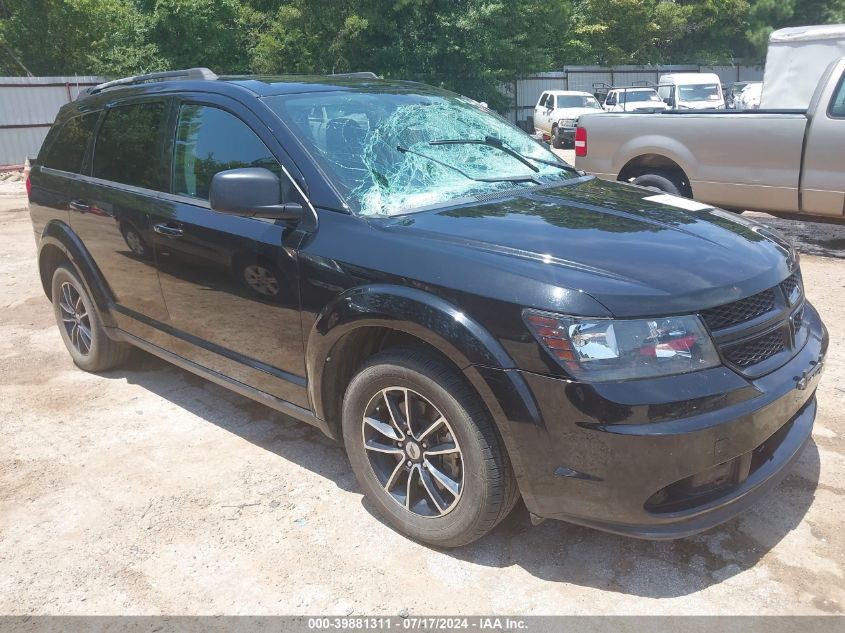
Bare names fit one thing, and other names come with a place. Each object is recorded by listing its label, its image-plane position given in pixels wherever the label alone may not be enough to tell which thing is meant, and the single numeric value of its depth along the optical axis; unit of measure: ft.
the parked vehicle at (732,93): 83.66
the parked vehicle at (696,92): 75.92
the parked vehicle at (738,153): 23.43
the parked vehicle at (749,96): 76.28
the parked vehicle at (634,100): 76.48
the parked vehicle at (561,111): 75.15
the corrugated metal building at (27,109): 63.36
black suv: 7.92
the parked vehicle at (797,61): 34.94
